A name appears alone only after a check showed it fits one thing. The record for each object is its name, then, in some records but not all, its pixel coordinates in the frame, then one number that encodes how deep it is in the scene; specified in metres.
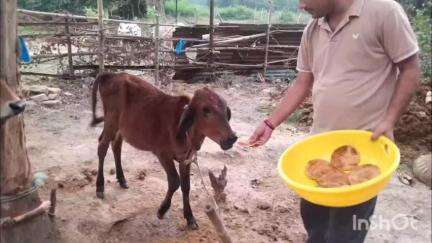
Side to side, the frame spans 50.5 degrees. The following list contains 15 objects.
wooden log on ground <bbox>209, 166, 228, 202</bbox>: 4.09
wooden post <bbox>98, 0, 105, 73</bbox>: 8.40
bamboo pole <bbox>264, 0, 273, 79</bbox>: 10.70
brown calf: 3.41
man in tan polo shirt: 2.27
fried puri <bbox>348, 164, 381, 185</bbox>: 2.19
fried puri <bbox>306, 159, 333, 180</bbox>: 2.38
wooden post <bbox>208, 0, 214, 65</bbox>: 9.52
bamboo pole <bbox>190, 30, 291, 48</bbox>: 10.34
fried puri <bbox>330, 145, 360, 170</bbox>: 2.34
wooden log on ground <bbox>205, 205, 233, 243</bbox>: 2.14
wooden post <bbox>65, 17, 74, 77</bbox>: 8.89
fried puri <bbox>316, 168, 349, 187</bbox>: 2.26
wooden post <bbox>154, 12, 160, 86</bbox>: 9.26
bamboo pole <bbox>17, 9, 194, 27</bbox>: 8.38
